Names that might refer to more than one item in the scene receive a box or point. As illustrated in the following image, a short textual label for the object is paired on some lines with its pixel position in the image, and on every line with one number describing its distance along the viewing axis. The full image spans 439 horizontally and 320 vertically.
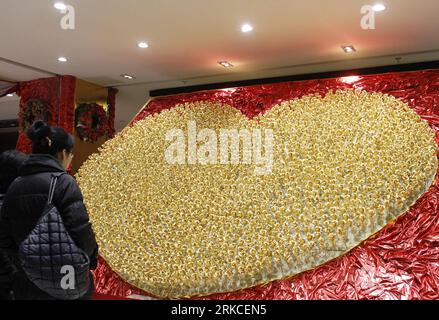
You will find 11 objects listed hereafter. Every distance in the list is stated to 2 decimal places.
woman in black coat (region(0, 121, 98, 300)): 1.73
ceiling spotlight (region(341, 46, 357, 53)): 3.88
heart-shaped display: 3.25
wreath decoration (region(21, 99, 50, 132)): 5.42
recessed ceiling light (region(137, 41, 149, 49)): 3.96
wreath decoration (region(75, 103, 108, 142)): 5.56
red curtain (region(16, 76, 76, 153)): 5.29
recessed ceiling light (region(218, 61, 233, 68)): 4.48
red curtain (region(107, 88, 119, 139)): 5.81
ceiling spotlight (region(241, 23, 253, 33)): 3.44
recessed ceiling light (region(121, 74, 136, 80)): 5.13
